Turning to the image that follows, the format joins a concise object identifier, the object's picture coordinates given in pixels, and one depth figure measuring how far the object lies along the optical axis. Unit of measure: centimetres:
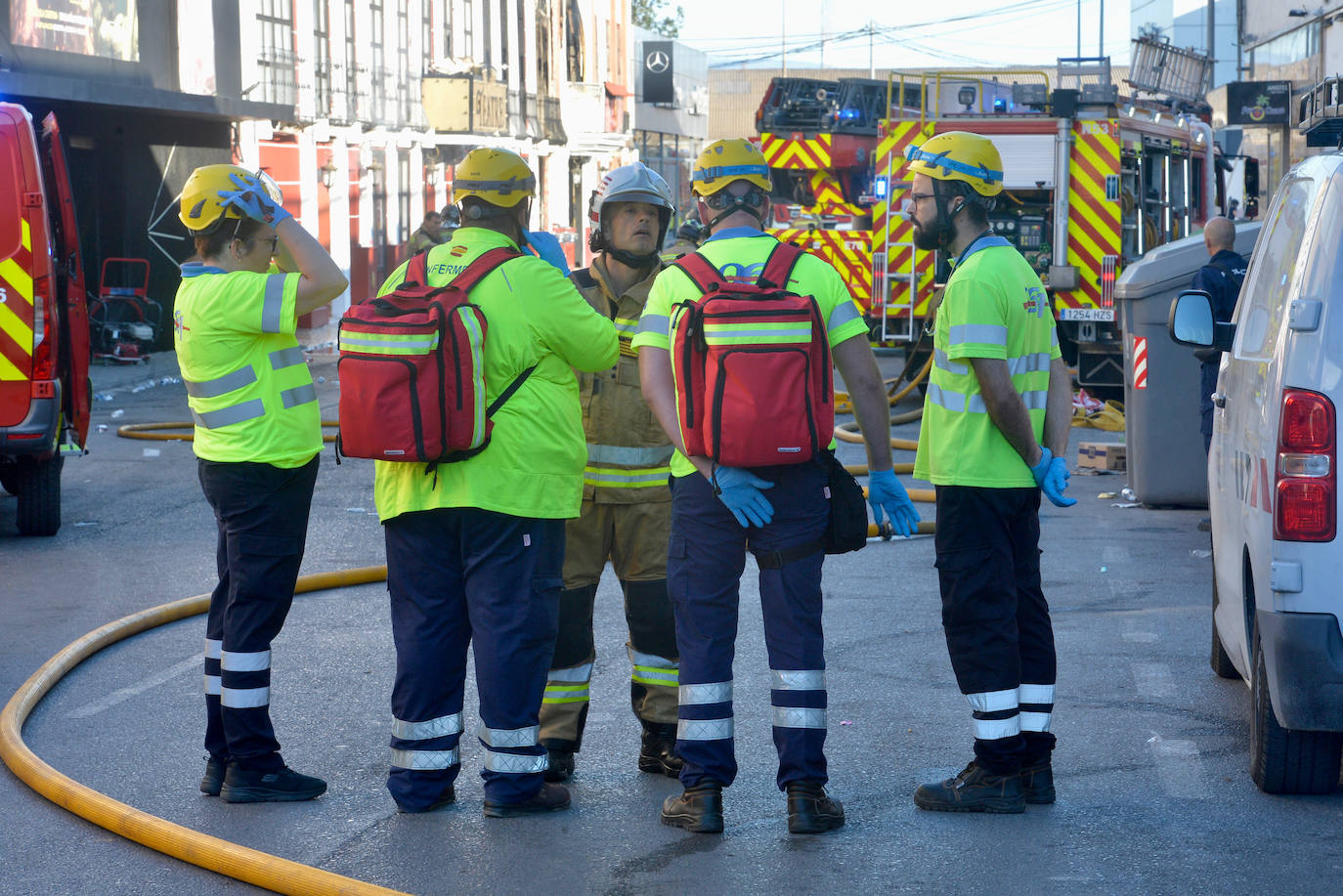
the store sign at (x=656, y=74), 6531
